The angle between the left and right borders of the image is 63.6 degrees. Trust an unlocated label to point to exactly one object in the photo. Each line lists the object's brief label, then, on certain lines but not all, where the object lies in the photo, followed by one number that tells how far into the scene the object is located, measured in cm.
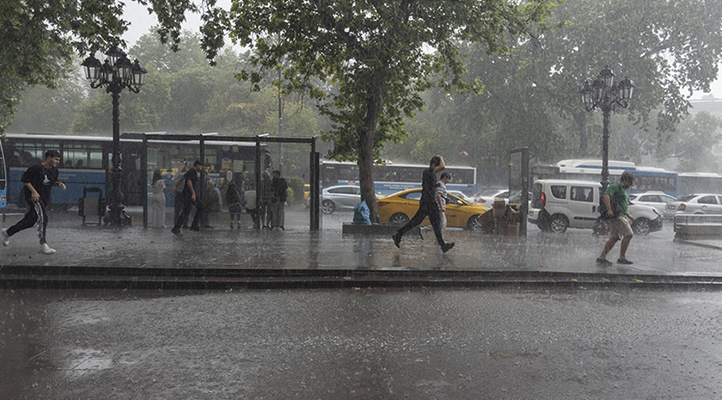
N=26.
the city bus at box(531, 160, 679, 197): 3462
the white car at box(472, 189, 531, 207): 2886
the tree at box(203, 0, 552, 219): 1422
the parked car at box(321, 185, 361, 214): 3019
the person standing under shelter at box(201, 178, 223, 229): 1636
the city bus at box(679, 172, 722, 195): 4328
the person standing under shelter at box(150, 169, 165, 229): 1644
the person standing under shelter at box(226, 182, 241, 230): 1656
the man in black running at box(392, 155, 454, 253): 1081
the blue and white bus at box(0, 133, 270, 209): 2361
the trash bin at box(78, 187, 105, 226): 1705
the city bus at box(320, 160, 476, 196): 3662
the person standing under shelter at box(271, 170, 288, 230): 1675
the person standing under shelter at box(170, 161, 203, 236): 1359
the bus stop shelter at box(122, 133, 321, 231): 1603
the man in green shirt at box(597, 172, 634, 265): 1009
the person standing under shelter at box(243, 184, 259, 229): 1662
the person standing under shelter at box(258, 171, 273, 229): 1661
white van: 2034
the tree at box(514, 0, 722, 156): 3381
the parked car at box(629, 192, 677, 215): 2959
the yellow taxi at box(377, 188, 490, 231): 1875
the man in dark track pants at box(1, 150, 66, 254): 951
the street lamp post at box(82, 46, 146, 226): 1667
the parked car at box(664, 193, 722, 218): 2833
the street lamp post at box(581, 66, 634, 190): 1906
